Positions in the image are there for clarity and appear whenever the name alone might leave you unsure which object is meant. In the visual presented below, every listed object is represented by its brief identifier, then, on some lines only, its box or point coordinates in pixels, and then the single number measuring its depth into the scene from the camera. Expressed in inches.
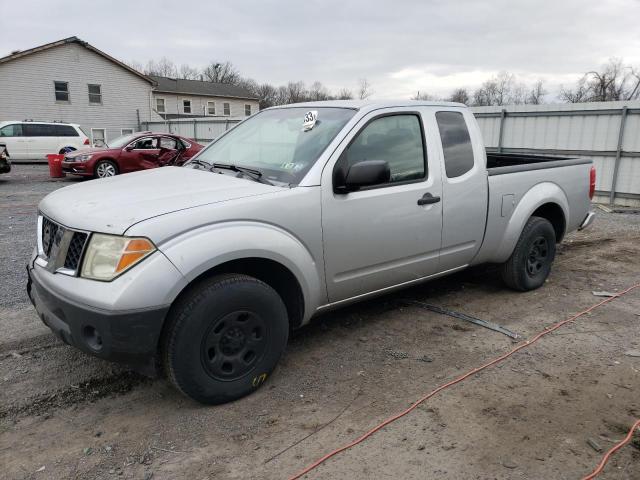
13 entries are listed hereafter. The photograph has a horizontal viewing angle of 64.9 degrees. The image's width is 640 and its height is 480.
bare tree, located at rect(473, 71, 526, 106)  2207.2
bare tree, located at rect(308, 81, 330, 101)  2879.9
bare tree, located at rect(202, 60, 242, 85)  2746.1
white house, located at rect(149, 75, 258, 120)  1705.2
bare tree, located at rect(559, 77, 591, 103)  1764.3
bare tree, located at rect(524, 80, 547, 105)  2111.2
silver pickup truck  105.7
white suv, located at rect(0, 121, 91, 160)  757.3
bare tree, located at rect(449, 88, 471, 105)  2036.2
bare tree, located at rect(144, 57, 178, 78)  3132.9
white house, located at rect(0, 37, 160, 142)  1061.8
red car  542.9
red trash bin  564.7
